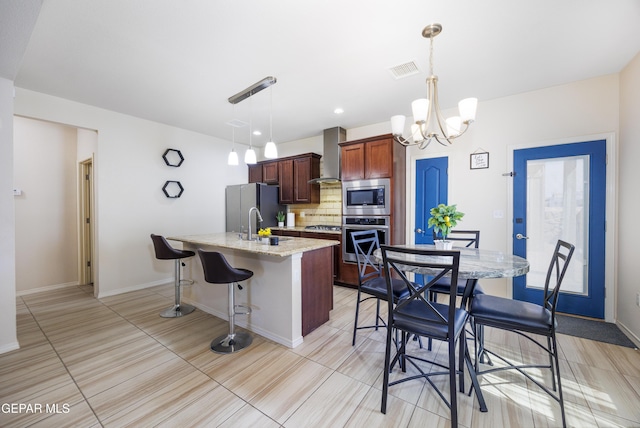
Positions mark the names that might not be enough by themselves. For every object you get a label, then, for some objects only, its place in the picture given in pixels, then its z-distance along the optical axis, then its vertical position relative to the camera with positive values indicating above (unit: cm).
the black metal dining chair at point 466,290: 195 -69
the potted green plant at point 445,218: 212 -6
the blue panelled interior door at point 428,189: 378 +33
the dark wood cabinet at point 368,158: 384 +85
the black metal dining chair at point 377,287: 217 -69
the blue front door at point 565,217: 284 -7
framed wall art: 347 +71
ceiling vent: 259 +151
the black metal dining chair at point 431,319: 145 -69
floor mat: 242 -124
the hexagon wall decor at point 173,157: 439 +97
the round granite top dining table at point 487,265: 160 -38
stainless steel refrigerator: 499 +15
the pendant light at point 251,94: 281 +148
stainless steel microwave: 385 +23
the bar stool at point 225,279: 217 -60
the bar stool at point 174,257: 300 -55
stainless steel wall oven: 382 -26
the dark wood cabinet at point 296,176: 494 +72
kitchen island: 236 -77
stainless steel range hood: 452 +104
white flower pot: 223 -31
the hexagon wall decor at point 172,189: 441 +41
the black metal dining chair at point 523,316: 159 -70
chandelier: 196 +78
